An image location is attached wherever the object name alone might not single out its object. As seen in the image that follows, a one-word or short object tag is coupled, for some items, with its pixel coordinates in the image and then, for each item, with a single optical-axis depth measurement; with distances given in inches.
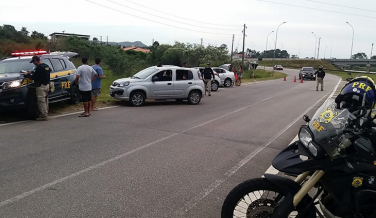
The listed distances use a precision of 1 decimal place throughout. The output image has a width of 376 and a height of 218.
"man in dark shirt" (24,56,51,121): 366.0
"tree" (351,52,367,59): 5474.4
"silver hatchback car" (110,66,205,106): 526.6
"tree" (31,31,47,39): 2048.0
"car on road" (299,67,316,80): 1721.2
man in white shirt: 416.0
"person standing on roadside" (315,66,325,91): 971.3
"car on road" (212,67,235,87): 1032.2
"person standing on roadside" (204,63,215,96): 734.5
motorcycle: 115.3
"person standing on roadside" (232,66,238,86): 1089.7
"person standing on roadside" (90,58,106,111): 459.8
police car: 362.0
